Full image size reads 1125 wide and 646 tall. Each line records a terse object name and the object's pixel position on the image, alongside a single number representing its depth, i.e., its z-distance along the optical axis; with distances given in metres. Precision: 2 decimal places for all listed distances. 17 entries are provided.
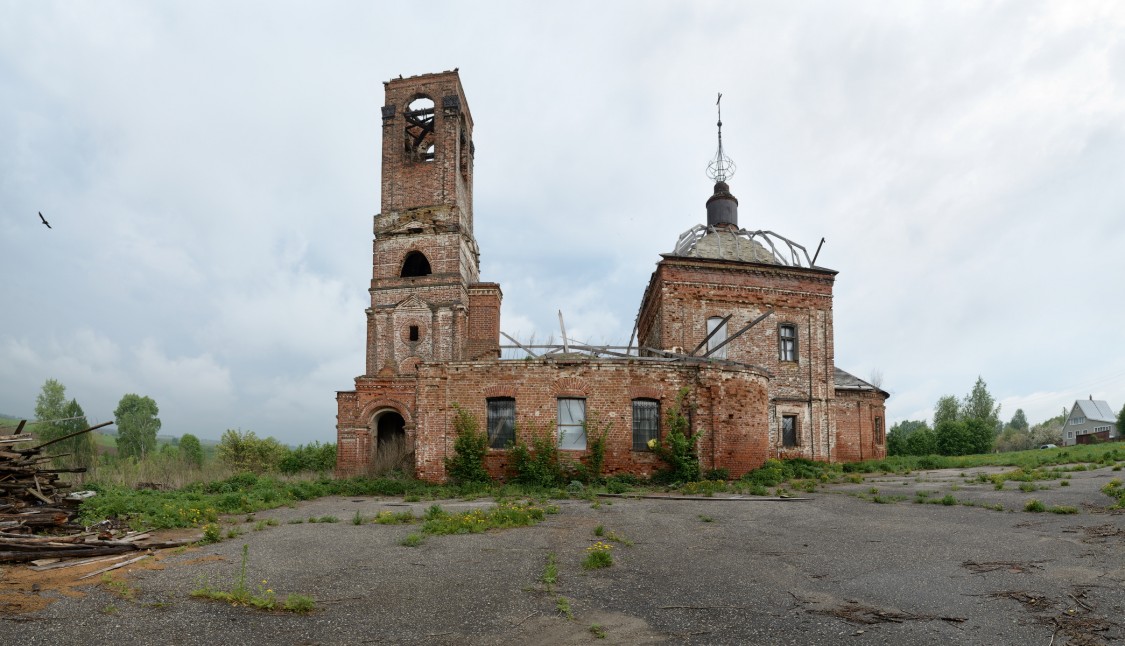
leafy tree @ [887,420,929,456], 38.31
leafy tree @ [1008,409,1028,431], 106.94
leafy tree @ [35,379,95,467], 26.08
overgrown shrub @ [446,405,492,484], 15.91
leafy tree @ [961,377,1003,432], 58.66
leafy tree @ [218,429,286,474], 27.08
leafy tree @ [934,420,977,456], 38.09
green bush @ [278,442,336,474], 28.92
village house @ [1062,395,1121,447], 62.52
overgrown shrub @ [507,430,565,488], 15.61
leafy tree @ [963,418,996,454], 38.75
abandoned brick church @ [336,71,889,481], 16.36
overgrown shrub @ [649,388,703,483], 15.98
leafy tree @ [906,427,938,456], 38.70
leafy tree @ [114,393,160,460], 42.41
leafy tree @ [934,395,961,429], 56.06
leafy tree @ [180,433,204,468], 20.71
